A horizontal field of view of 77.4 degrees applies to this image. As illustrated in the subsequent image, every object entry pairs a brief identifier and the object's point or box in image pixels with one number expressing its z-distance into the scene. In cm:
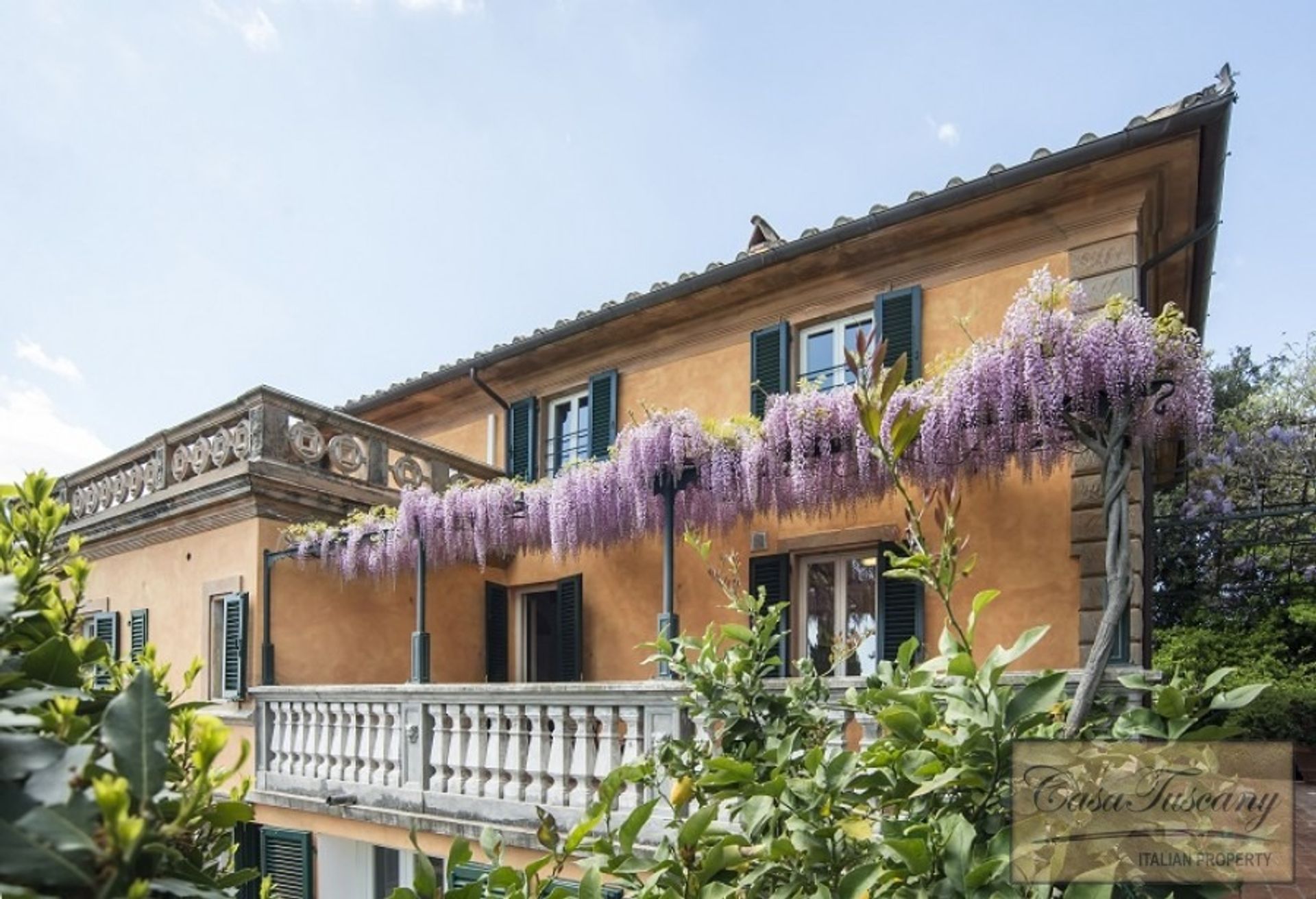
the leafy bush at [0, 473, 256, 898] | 66
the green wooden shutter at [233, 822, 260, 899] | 834
